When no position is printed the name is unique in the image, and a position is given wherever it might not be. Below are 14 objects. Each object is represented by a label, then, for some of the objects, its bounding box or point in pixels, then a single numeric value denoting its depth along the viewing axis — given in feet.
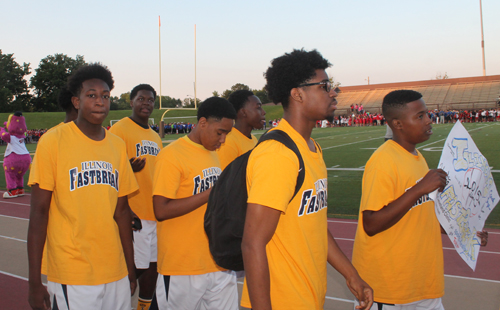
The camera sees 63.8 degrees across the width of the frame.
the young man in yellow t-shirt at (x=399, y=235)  8.16
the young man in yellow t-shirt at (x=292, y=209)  5.31
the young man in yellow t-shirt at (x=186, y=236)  9.64
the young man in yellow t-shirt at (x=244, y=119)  14.44
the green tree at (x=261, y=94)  323.00
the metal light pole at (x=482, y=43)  222.52
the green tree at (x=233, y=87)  280.35
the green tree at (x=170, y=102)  354.13
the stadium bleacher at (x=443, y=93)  193.47
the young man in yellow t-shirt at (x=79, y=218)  7.84
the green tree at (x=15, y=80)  223.10
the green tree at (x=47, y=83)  229.25
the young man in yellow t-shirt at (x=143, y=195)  13.34
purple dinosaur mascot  34.55
